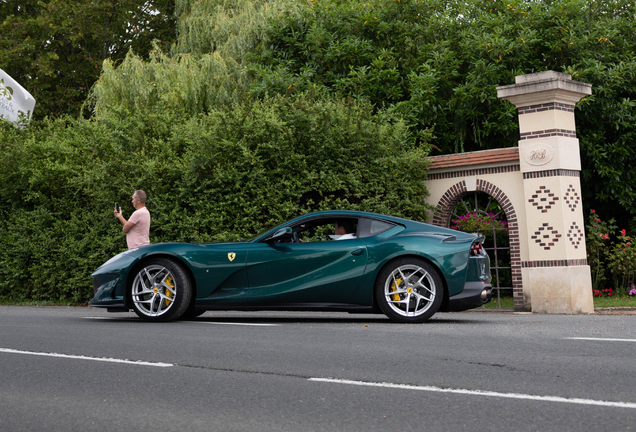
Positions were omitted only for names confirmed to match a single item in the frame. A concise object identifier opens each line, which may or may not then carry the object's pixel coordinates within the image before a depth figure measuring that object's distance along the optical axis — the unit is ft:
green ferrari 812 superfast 28.32
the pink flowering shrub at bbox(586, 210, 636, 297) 53.11
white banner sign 63.00
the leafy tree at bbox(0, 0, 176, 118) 90.68
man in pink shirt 33.73
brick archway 43.11
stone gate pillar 40.16
